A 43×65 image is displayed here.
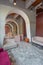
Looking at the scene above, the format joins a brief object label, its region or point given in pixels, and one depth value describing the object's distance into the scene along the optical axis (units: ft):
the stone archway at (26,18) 11.90
